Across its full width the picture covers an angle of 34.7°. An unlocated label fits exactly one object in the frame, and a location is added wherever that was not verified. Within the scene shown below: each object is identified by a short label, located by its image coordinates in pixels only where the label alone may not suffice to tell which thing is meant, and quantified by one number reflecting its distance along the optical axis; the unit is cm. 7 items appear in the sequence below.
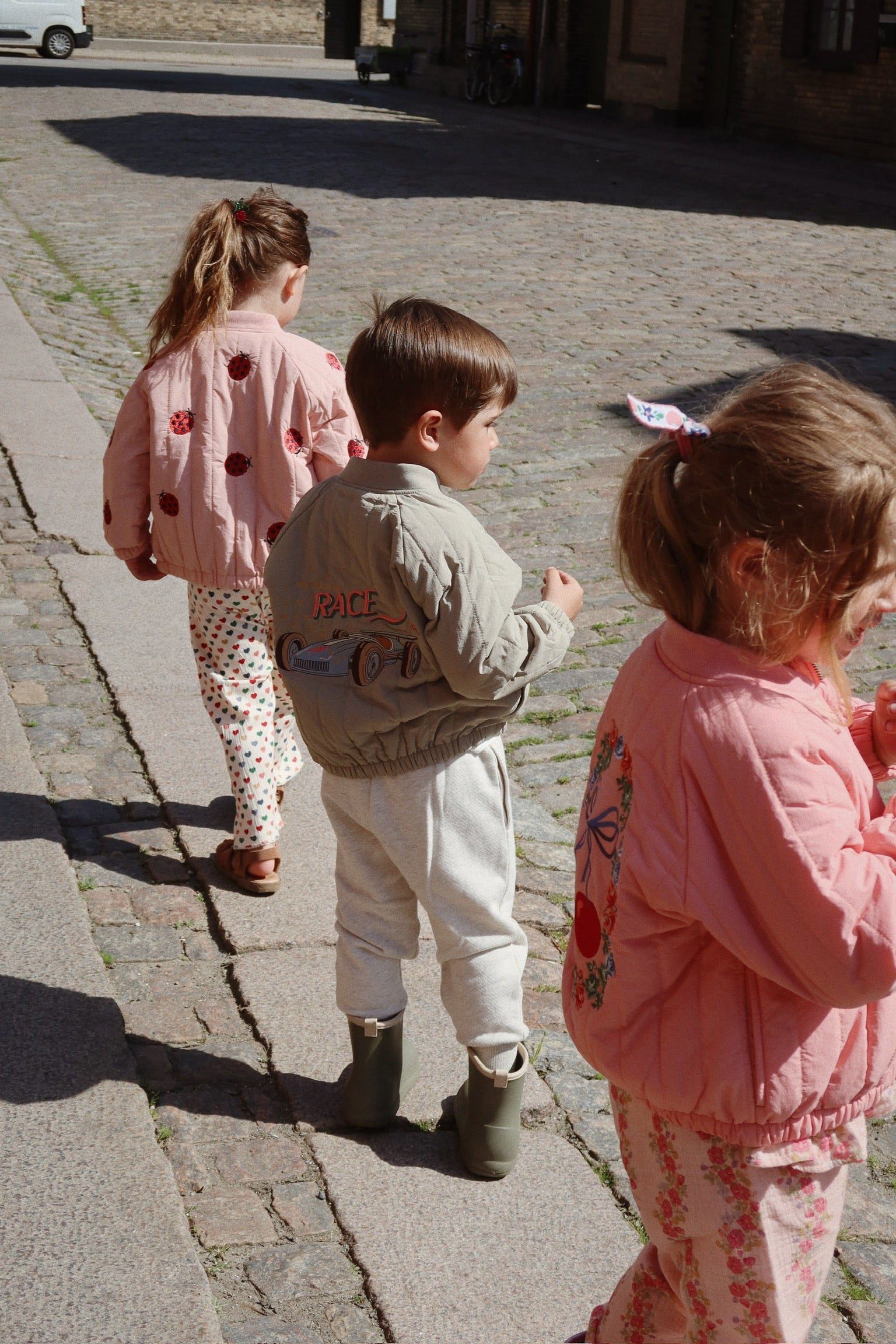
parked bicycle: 2697
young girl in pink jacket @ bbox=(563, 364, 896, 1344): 150
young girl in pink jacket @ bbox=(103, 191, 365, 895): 310
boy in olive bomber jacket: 221
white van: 3378
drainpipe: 2614
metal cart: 3206
